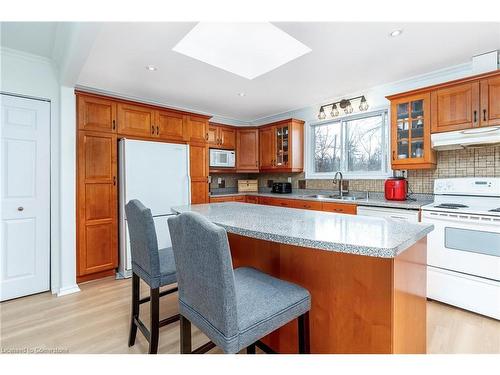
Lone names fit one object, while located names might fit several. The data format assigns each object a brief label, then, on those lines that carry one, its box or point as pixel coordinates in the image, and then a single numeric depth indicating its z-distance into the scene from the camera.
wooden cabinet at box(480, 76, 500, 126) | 2.24
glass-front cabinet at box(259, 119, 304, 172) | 4.13
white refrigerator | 2.94
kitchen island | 1.04
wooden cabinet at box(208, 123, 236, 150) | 4.35
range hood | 2.24
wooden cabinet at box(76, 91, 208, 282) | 2.78
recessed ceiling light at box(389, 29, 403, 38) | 1.99
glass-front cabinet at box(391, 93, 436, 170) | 2.66
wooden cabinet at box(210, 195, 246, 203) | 4.04
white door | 2.42
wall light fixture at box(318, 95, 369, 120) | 3.43
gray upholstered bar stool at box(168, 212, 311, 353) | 0.91
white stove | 2.05
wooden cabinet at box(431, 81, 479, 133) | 2.36
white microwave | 4.32
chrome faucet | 3.70
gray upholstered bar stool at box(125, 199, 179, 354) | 1.48
